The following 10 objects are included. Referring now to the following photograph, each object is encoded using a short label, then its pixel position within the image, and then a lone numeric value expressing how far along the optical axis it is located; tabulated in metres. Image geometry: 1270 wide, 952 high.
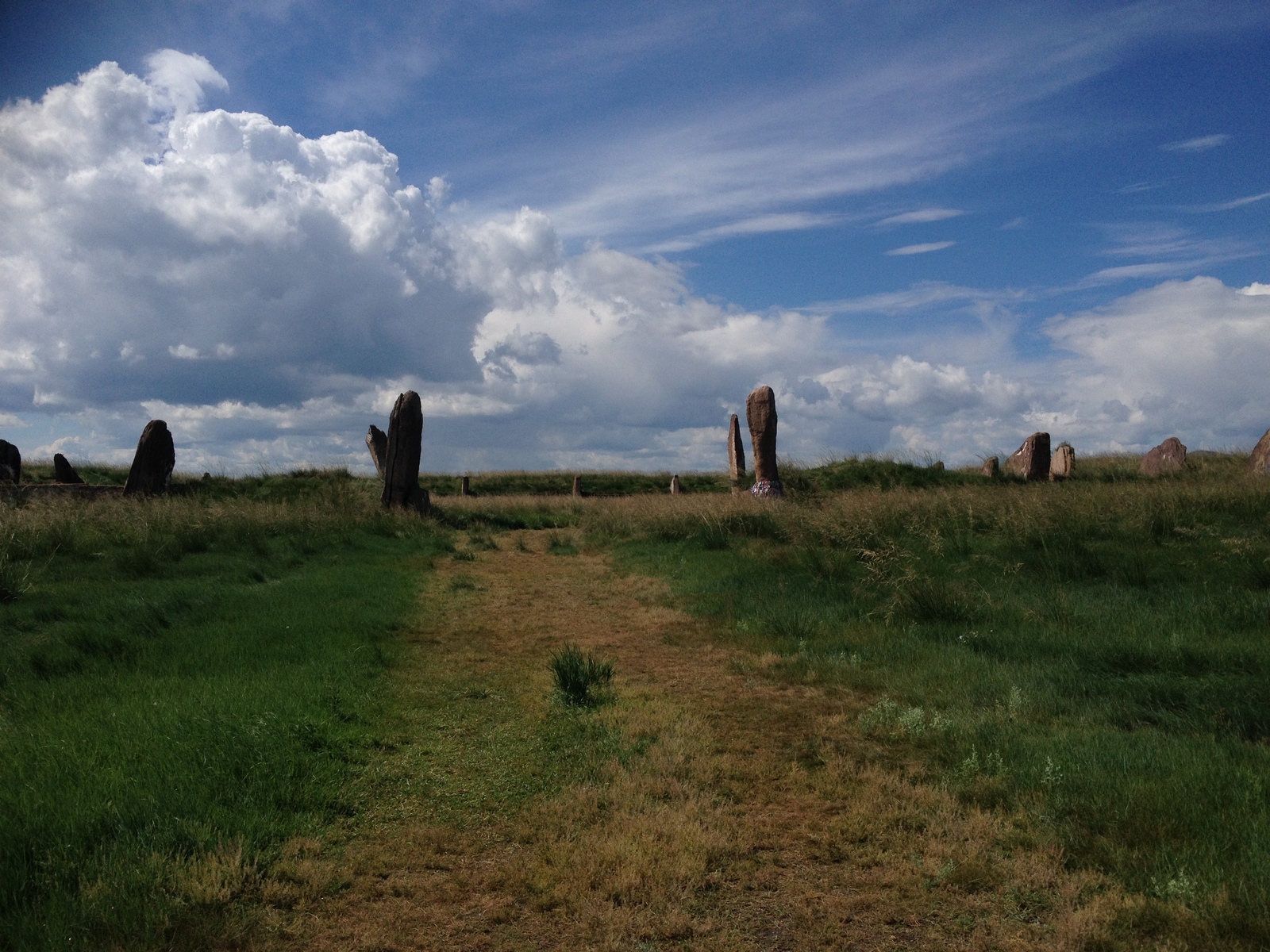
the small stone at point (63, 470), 21.61
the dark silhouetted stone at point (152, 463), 18.19
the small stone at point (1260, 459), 18.25
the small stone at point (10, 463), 19.42
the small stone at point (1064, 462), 22.47
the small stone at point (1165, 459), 21.24
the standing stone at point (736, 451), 24.31
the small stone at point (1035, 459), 21.23
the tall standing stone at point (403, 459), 19.00
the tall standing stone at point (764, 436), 18.84
